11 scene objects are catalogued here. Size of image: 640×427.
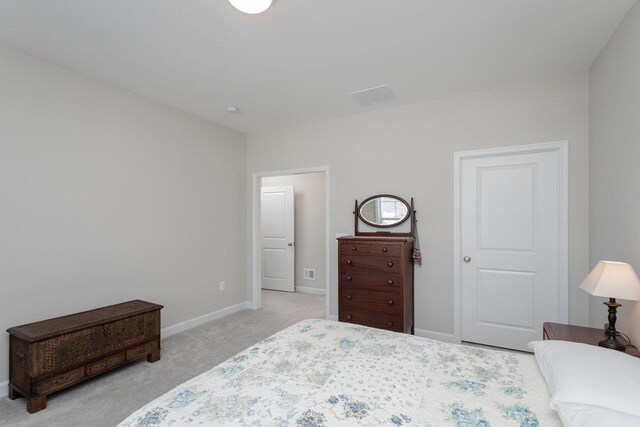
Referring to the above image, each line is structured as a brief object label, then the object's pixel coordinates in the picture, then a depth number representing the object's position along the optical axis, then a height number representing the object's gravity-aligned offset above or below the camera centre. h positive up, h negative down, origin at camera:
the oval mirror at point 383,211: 3.51 +0.05
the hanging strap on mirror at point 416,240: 3.41 -0.28
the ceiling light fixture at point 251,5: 1.76 +1.21
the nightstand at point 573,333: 1.95 -0.79
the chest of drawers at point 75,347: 2.16 -1.03
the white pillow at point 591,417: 0.90 -0.61
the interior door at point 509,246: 2.89 -0.31
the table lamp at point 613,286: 1.69 -0.39
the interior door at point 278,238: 5.66 -0.42
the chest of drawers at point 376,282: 3.01 -0.67
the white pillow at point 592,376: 1.00 -0.58
